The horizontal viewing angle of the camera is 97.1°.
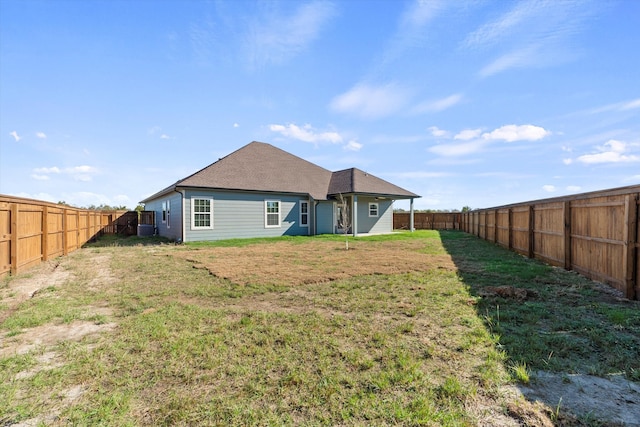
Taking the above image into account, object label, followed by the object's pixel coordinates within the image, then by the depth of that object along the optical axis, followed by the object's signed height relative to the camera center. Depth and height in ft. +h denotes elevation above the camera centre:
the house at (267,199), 46.73 +3.19
